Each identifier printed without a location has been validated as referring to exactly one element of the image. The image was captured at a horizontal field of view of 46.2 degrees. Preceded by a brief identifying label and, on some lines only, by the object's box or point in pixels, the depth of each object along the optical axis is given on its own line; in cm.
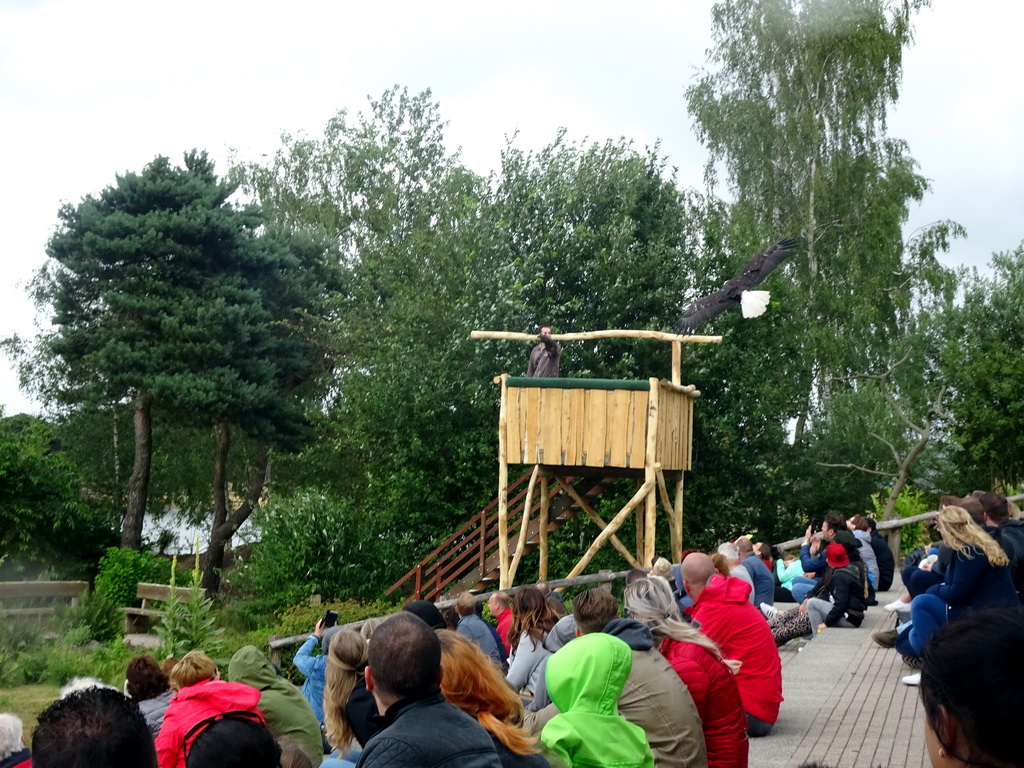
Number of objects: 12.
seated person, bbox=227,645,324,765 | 605
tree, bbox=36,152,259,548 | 2877
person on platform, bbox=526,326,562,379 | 1764
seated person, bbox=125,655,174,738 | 622
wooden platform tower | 1612
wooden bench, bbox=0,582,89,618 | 2286
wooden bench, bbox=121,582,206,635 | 2298
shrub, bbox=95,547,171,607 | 2623
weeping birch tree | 3119
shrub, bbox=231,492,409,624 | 2347
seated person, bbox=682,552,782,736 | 736
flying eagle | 1711
